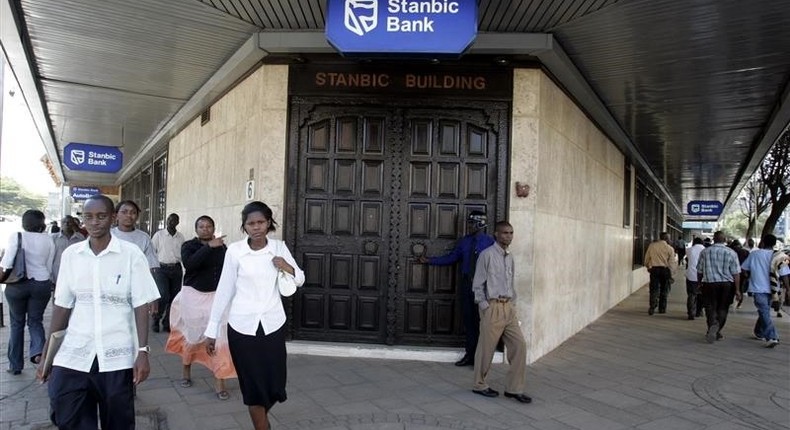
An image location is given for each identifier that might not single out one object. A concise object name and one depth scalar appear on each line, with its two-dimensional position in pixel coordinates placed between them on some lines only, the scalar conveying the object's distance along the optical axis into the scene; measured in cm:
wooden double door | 708
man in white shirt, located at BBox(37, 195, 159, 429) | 301
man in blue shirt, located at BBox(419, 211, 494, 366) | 665
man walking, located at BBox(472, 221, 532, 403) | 546
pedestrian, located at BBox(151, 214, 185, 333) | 859
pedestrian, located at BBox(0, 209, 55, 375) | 603
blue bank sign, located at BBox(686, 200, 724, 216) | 2683
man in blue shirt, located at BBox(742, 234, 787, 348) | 915
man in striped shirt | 931
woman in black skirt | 385
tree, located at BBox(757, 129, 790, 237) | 1847
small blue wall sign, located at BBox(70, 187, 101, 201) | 3374
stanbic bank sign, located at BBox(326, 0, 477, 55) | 494
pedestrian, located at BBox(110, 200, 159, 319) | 578
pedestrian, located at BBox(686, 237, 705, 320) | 1192
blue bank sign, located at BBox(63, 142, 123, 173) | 1550
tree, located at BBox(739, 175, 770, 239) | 2352
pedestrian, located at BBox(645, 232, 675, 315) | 1245
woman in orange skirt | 540
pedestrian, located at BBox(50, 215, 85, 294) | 717
